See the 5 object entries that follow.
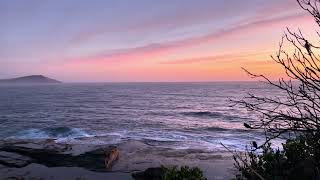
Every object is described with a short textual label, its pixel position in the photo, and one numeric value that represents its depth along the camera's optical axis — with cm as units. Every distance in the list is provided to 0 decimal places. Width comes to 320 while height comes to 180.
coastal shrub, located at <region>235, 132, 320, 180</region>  478
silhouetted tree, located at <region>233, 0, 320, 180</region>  317
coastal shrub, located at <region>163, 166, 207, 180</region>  959
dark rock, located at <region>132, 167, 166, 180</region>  1548
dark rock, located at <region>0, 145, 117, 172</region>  1806
